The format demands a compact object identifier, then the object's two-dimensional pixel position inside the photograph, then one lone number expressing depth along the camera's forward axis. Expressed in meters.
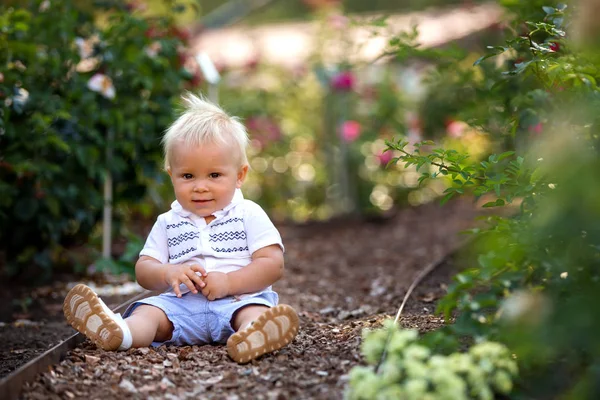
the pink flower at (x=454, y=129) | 8.06
